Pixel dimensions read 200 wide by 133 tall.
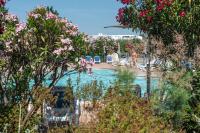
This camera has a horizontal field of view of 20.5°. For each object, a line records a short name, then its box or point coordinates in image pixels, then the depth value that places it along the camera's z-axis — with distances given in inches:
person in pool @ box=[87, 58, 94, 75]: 510.9
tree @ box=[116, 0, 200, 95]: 590.9
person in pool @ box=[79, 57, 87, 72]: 502.0
